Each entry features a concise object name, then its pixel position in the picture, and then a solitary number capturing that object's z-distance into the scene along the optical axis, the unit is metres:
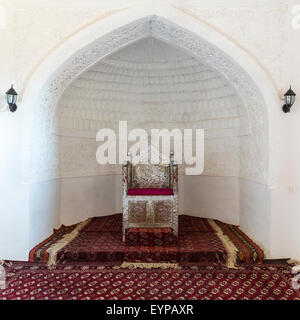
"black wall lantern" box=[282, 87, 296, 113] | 3.29
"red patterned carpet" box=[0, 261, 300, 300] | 2.65
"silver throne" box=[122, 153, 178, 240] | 3.86
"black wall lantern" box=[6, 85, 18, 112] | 3.30
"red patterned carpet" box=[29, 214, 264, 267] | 3.44
